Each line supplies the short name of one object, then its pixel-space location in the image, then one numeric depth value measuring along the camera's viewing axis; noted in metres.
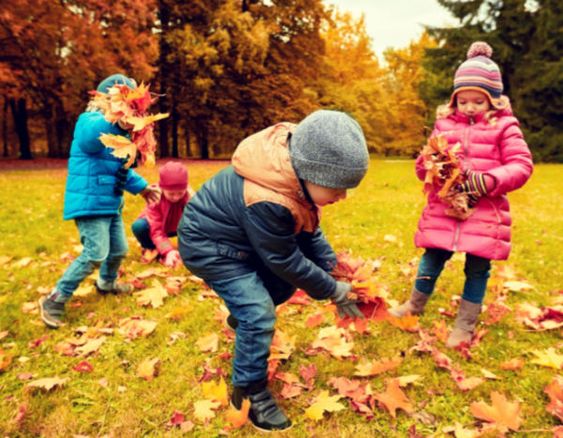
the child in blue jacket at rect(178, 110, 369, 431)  1.88
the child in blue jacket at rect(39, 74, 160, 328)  3.20
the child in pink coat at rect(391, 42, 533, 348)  2.78
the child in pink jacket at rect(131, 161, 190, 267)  4.52
